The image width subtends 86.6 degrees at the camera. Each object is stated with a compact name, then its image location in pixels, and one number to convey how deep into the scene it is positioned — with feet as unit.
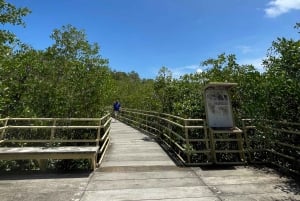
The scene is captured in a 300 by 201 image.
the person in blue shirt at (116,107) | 45.24
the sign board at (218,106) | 13.20
